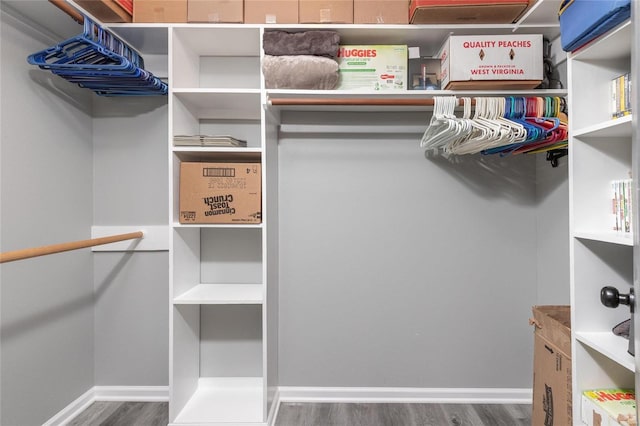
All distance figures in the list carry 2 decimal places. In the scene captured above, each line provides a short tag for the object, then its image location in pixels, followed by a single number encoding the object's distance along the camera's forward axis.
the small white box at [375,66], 1.82
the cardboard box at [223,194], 1.80
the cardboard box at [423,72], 1.87
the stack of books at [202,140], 1.80
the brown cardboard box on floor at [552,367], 1.35
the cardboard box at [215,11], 1.76
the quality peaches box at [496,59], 1.69
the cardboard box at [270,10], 1.77
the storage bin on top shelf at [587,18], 1.00
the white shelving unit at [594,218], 1.25
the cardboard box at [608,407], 1.10
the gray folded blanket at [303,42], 1.71
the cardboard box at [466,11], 1.61
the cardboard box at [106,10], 1.62
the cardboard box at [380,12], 1.76
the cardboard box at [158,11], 1.77
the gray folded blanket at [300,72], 1.71
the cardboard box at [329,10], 1.75
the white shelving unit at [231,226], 1.79
